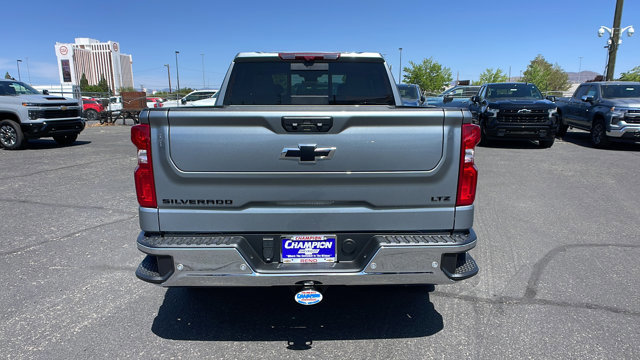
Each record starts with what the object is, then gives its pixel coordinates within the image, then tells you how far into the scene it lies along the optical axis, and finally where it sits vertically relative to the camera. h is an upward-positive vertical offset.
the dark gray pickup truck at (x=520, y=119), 12.52 -0.79
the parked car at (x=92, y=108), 27.34 -0.87
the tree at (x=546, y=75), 61.53 +2.46
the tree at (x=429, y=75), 63.13 +2.43
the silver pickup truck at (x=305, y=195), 2.62 -0.62
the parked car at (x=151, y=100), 34.16 -0.46
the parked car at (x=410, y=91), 17.34 +0.05
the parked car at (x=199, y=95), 25.52 -0.07
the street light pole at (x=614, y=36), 21.22 +2.64
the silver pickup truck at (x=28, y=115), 12.72 -0.58
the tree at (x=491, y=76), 61.49 +2.16
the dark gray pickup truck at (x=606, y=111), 12.23 -0.60
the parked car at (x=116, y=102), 32.84 -0.57
